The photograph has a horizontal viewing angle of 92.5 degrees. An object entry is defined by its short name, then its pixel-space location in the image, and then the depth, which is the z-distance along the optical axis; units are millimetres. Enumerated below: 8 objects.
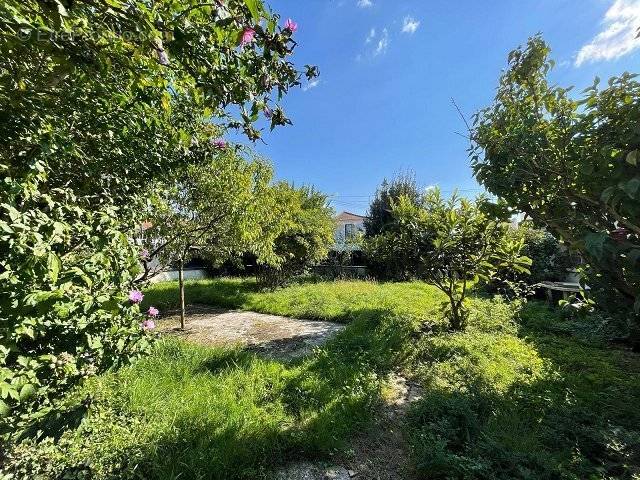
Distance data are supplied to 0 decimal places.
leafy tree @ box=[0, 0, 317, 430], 1286
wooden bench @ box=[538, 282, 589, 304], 7012
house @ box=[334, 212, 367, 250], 32406
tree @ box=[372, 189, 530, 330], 5230
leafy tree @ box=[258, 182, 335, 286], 10856
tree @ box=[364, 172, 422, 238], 15352
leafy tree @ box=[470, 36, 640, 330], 1862
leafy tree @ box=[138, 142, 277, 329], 5234
